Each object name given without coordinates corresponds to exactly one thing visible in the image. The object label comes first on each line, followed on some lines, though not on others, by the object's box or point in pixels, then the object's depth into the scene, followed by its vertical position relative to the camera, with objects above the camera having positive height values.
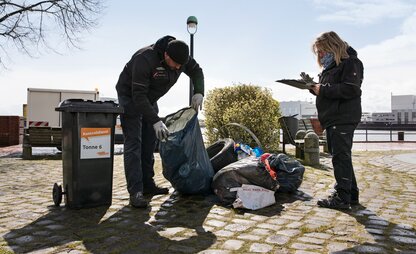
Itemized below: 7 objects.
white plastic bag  3.69 -0.75
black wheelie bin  3.60 -0.25
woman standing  3.51 +0.28
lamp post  9.92 +2.98
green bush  8.27 +0.35
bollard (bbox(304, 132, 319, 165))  7.18 -0.46
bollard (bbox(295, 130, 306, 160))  7.98 -0.52
